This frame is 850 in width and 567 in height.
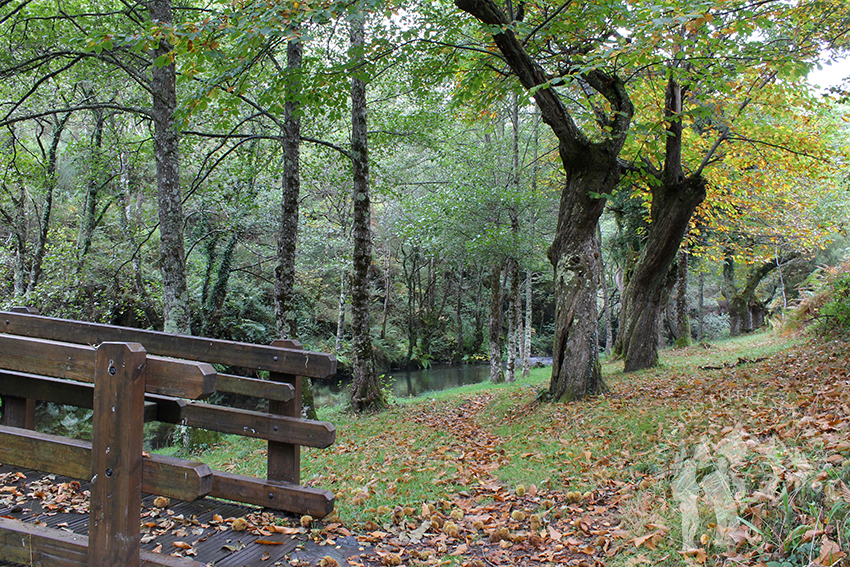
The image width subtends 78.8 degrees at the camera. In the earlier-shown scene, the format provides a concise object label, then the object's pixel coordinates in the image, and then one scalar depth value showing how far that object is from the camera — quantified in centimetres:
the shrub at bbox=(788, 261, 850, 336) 1123
